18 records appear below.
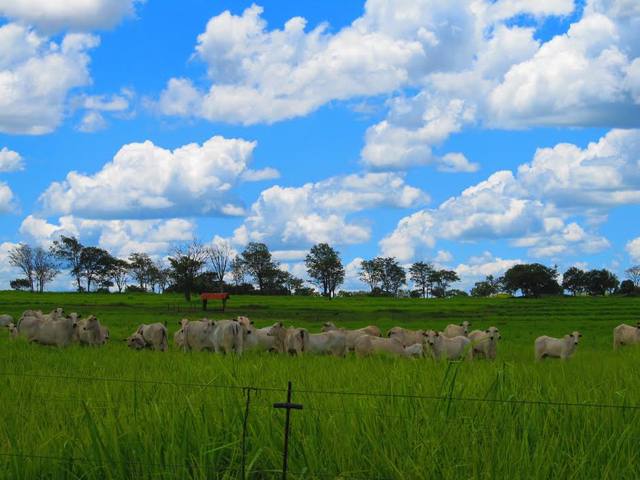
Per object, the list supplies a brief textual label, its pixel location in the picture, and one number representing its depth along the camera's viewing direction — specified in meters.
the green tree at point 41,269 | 125.62
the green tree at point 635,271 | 147.75
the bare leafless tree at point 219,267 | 106.00
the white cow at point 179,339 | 24.56
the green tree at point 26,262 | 125.62
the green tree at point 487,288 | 145.45
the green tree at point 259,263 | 125.62
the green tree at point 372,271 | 145.75
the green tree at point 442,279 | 149.00
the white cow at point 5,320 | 35.27
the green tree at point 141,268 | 131.12
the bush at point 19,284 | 127.56
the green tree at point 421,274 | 150.62
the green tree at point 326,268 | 129.12
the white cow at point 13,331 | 25.25
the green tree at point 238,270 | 124.19
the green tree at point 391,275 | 145.50
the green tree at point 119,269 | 126.08
